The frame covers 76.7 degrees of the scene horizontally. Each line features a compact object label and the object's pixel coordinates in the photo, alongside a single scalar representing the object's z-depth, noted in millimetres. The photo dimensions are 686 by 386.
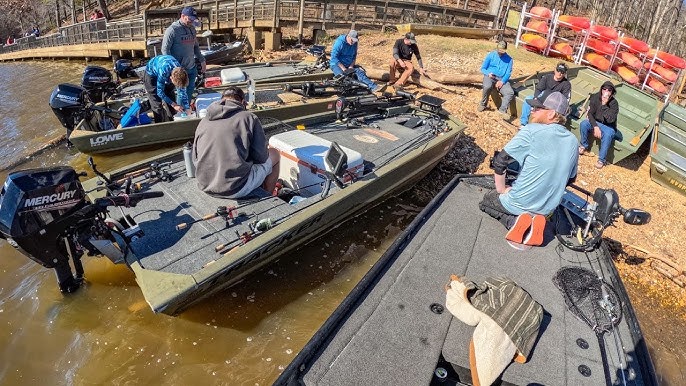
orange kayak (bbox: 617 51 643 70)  13047
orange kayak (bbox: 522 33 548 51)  14680
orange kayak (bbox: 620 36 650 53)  12953
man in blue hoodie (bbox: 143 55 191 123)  6887
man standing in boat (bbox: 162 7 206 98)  7719
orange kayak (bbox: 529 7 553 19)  14732
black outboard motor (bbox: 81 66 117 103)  7512
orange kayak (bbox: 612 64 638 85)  12971
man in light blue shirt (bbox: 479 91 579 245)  3854
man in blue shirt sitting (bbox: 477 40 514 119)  9555
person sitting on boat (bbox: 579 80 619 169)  8062
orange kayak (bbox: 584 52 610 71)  13499
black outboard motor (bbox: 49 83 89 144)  6742
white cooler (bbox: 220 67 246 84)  8727
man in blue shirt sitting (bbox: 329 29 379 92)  9281
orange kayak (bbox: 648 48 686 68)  12188
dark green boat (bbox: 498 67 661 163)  8219
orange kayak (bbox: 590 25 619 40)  13524
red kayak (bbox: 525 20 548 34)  14873
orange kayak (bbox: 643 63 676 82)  12270
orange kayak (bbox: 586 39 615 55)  13539
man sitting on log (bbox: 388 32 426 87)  10453
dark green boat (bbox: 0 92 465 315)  3654
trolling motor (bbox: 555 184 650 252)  4207
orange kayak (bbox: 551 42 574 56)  14329
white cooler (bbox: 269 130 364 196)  5285
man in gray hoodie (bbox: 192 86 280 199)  4406
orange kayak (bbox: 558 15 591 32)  13844
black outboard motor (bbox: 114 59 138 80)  9453
